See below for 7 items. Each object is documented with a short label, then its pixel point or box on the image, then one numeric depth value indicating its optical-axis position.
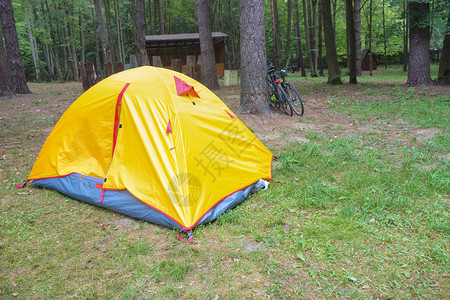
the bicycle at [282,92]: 7.27
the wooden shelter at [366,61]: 27.62
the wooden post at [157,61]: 11.56
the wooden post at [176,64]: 11.05
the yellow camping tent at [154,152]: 3.30
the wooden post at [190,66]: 12.30
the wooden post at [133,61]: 14.76
